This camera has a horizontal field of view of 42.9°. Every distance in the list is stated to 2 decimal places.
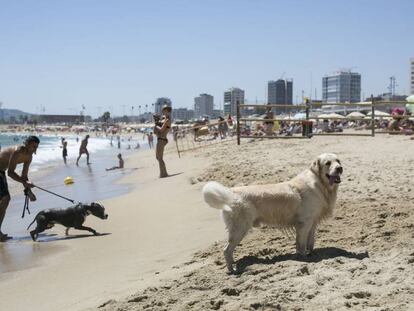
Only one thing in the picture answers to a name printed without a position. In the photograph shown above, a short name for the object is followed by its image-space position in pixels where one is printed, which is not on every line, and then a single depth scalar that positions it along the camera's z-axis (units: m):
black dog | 8.88
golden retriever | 5.56
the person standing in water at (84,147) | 30.36
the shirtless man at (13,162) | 8.90
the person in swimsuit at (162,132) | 14.84
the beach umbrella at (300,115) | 38.66
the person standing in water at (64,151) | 32.10
